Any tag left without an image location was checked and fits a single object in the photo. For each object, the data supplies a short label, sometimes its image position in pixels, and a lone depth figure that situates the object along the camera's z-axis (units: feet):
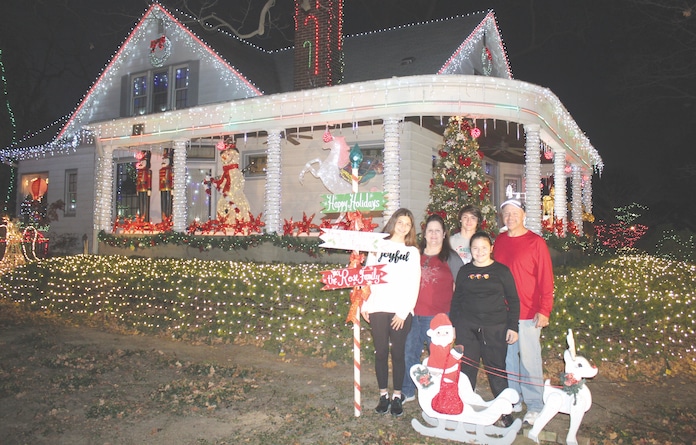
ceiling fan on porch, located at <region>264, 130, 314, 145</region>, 44.86
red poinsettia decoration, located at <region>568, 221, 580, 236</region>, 49.21
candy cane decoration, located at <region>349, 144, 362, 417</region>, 15.15
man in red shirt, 14.47
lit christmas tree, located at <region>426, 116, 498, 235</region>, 34.35
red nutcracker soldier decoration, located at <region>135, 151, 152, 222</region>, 48.39
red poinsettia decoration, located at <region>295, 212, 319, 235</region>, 36.55
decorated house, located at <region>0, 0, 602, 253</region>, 33.30
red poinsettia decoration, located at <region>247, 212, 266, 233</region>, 37.70
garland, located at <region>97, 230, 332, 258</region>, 35.14
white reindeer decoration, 12.94
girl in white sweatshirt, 14.96
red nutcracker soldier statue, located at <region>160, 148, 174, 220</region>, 49.06
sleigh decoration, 13.16
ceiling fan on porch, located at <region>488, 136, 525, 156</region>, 45.55
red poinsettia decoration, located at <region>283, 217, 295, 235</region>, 36.68
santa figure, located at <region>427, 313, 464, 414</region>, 13.58
